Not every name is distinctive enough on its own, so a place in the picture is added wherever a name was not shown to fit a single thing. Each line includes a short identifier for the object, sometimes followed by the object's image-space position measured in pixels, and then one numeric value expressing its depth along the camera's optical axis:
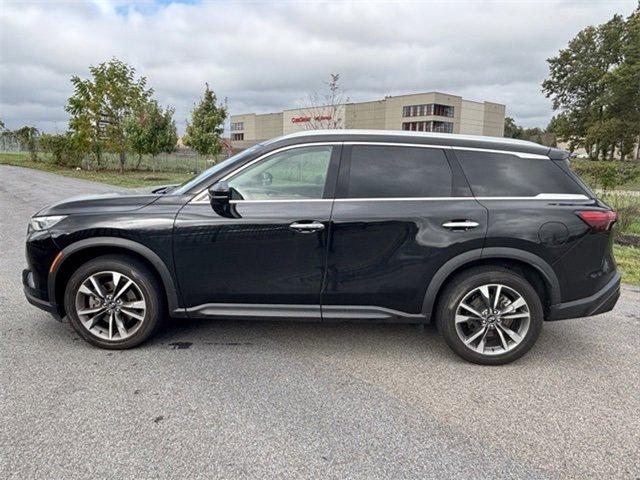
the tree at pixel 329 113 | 19.15
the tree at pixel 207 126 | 23.30
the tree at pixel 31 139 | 34.72
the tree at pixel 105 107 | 25.91
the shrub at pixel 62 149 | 28.98
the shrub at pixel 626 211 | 8.98
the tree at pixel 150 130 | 23.39
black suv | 3.29
